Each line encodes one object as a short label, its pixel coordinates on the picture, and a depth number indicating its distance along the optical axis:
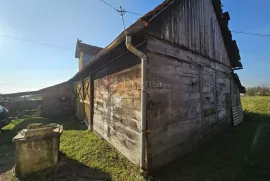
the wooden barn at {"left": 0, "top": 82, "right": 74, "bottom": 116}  12.83
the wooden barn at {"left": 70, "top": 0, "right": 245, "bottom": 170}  3.27
